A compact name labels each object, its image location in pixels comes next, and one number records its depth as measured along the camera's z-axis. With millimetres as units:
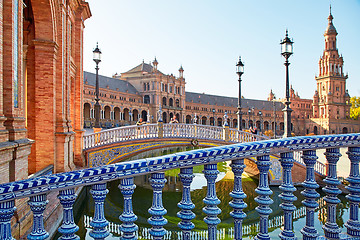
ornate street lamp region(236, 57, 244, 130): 16031
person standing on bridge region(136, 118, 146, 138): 16438
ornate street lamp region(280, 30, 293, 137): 11977
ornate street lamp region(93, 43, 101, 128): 15285
